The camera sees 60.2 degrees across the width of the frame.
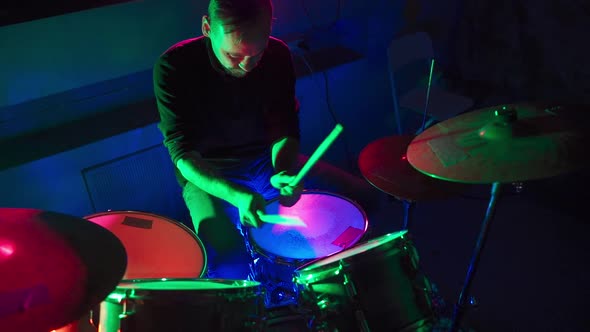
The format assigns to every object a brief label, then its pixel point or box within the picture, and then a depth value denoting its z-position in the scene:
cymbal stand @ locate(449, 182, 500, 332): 1.86
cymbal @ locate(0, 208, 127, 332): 1.16
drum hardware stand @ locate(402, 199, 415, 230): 2.45
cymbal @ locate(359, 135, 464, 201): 2.22
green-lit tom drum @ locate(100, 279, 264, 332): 1.47
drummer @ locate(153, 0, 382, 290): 1.97
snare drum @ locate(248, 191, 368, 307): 1.92
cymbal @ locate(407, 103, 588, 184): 1.63
